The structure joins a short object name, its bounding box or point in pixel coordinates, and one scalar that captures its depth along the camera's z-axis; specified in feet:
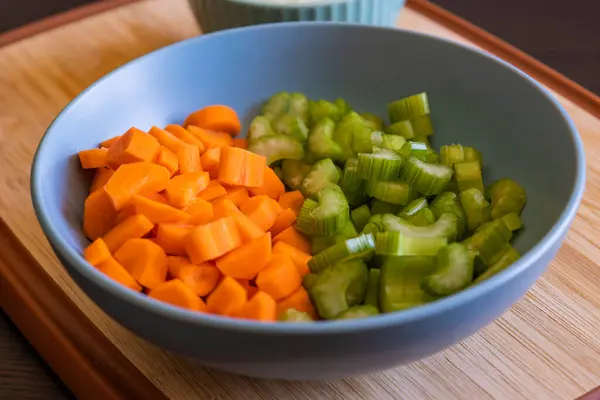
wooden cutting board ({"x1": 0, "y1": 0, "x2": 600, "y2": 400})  1.25
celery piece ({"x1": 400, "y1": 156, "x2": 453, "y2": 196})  1.36
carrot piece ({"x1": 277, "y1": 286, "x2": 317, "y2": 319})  1.25
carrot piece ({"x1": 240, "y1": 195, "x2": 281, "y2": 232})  1.33
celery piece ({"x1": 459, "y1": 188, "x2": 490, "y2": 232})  1.35
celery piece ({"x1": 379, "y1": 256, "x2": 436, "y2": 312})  1.23
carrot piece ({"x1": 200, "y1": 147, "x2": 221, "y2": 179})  1.40
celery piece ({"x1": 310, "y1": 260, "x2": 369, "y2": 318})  1.24
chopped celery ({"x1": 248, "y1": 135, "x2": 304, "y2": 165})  1.44
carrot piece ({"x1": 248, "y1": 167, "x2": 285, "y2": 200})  1.40
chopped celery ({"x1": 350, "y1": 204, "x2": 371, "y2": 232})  1.37
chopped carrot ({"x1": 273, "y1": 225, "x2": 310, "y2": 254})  1.34
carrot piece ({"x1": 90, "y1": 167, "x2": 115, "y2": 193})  1.36
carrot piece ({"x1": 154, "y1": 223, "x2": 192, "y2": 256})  1.28
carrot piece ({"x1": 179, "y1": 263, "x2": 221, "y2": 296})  1.26
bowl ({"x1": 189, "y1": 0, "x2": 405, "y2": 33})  1.62
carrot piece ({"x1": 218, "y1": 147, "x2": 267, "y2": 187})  1.37
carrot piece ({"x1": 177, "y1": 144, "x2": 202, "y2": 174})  1.38
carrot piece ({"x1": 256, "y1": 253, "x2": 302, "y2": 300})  1.25
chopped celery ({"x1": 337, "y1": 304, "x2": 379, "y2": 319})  1.21
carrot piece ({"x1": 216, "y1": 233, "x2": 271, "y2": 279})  1.26
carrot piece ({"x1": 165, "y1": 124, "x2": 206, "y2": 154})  1.43
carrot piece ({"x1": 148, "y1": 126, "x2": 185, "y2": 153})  1.40
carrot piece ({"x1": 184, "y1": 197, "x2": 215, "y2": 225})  1.31
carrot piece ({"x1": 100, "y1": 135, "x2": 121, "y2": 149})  1.42
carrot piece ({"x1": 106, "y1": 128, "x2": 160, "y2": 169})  1.34
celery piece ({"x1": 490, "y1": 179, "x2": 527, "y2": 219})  1.35
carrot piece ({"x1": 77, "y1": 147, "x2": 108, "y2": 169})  1.37
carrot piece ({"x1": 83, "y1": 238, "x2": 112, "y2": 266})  1.25
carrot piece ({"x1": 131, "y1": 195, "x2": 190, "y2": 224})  1.30
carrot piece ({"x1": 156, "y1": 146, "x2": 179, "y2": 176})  1.36
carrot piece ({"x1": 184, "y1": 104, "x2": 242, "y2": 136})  1.49
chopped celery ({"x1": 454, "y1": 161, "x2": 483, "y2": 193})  1.38
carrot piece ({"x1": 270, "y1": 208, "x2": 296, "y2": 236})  1.36
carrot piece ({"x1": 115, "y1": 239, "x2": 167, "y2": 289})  1.26
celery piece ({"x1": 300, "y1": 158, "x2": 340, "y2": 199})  1.39
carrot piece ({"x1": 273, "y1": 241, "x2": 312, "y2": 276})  1.30
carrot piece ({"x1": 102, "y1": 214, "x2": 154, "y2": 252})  1.29
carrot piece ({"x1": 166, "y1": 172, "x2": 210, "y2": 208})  1.32
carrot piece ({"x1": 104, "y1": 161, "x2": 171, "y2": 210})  1.30
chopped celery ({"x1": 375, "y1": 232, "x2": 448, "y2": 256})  1.24
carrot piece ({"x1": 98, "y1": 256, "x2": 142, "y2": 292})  1.25
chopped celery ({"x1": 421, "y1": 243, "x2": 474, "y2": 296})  1.22
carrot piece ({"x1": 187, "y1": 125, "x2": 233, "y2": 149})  1.45
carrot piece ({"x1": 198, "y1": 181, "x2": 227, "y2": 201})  1.36
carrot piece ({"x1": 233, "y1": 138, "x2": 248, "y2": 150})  1.49
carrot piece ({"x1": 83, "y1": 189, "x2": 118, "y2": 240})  1.32
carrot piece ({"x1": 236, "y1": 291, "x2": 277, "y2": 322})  1.21
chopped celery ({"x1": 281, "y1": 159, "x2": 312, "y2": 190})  1.45
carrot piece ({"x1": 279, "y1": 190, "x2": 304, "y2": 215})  1.40
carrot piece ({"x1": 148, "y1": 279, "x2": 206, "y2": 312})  1.22
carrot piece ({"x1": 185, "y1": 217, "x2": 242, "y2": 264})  1.25
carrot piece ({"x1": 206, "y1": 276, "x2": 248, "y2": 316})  1.23
